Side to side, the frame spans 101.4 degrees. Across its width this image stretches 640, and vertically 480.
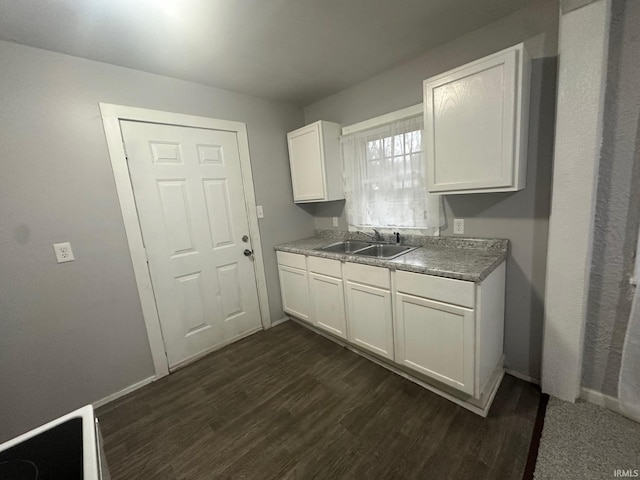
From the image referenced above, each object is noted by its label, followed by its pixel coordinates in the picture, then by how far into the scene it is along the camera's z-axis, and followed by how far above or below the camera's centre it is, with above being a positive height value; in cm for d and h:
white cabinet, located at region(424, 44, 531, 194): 141 +35
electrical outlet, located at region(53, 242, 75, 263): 169 -19
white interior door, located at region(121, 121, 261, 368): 205 -18
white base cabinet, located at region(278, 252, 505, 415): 149 -87
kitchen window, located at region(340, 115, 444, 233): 206 +11
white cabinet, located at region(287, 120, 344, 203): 248 +38
